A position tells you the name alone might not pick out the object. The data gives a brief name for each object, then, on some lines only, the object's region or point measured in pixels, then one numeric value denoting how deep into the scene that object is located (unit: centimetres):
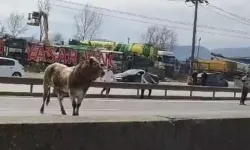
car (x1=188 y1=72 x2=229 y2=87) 4588
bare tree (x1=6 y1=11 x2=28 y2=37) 8750
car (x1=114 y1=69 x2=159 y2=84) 4076
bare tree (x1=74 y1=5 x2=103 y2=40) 9238
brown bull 1234
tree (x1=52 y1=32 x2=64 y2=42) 11027
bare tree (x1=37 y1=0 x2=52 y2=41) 7628
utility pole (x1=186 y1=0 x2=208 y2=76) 5651
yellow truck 7075
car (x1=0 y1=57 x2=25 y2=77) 3341
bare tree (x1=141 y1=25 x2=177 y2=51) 11775
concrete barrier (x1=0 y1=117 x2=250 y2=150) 446
